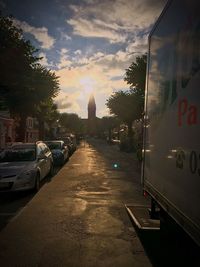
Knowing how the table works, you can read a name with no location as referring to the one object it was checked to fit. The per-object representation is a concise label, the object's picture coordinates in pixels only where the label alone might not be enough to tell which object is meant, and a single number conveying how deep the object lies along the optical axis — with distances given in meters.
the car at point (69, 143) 19.96
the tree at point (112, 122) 62.53
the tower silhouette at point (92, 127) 121.60
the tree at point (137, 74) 20.05
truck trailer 2.20
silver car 6.56
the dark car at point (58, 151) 13.07
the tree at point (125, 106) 29.47
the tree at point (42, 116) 25.46
